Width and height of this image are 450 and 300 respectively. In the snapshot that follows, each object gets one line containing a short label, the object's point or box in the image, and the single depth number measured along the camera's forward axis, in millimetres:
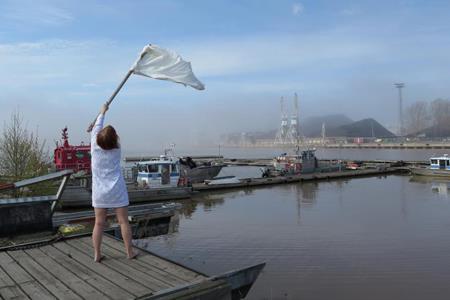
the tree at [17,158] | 17391
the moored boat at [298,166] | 43722
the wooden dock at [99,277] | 4781
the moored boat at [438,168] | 39097
